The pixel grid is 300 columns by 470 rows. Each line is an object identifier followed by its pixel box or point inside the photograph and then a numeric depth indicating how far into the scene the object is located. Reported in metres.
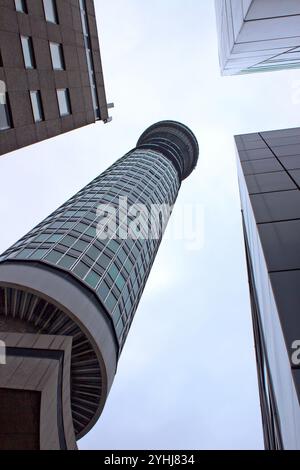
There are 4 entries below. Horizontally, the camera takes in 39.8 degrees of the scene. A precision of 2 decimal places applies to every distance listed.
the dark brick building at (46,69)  18.61
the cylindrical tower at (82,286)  33.84
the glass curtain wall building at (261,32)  9.64
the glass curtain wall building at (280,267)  6.34
